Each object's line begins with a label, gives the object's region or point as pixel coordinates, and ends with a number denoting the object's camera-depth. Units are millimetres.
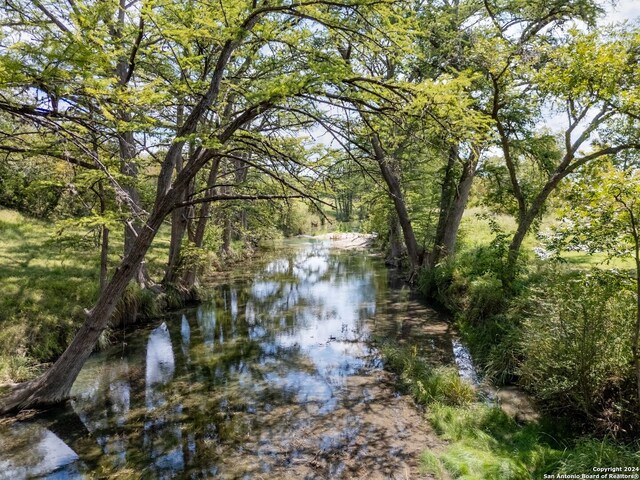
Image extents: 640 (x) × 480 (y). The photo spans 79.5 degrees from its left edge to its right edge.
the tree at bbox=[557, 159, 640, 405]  3996
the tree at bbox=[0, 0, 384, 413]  5238
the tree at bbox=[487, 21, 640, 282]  6336
